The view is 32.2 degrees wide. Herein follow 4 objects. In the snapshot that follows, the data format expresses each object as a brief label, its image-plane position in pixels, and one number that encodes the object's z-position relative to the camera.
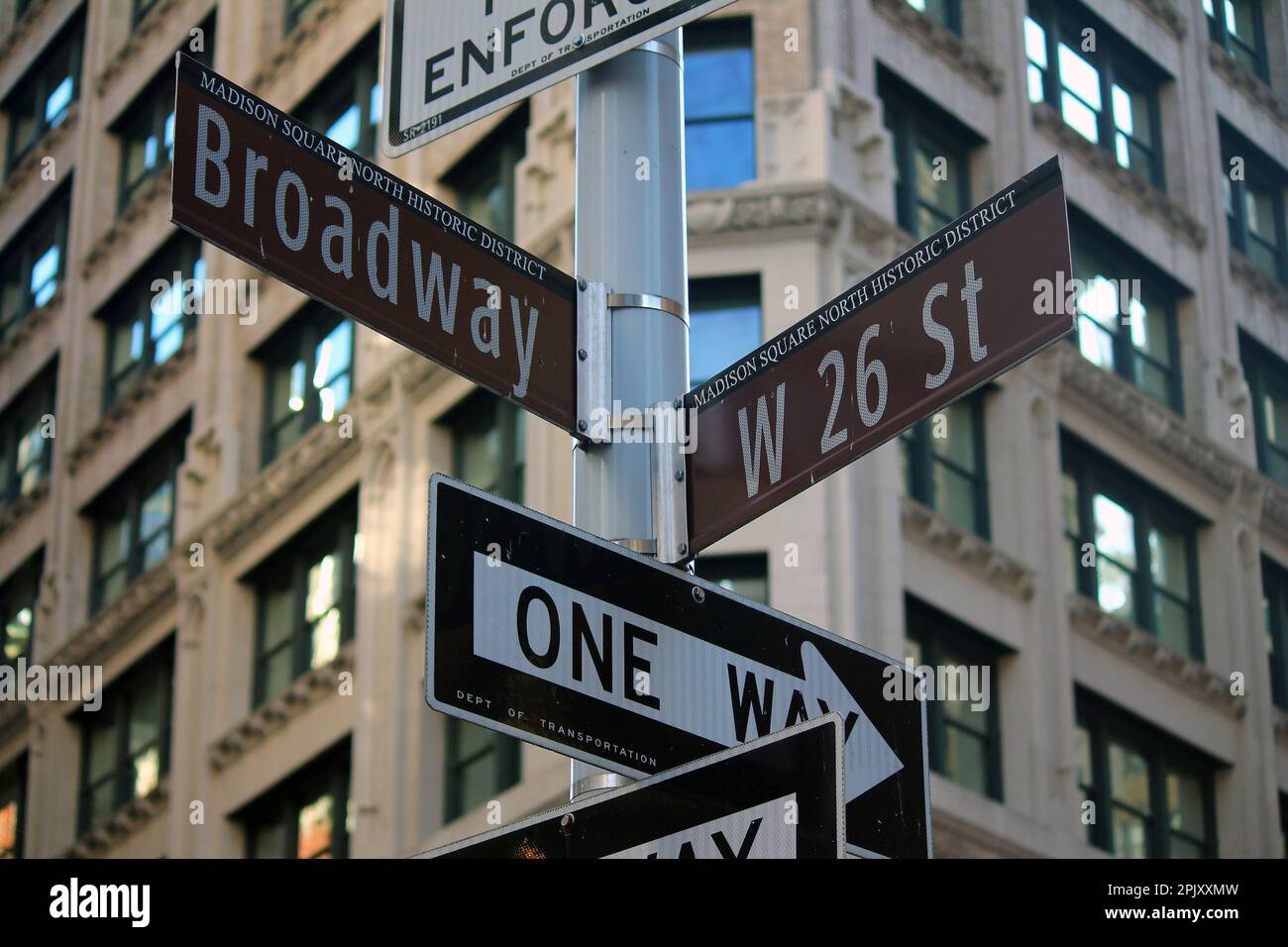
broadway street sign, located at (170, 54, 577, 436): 5.73
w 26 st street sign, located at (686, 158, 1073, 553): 5.59
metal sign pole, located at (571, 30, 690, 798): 5.88
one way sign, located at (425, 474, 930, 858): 5.09
